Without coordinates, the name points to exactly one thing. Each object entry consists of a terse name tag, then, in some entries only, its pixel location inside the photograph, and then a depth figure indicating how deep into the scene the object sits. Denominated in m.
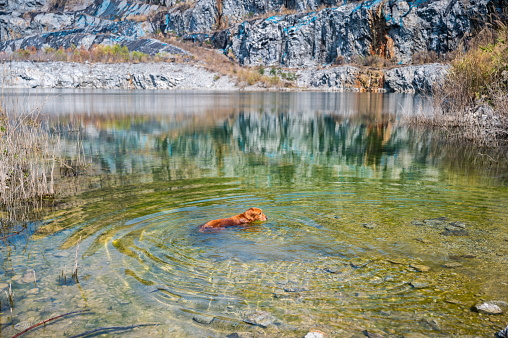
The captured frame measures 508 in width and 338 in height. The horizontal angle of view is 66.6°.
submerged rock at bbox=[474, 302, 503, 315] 3.64
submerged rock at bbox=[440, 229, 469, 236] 5.80
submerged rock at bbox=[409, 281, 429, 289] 4.20
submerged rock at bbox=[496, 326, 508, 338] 3.18
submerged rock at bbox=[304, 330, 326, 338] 3.34
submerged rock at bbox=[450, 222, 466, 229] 6.17
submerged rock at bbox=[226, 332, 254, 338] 3.40
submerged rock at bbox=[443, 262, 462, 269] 4.70
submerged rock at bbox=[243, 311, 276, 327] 3.59
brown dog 6.05
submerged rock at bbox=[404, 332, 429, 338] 3.36
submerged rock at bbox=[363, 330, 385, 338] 3.35
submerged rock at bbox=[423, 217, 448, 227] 6.26
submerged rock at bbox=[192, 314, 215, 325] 3.62
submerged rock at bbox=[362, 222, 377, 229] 6.14
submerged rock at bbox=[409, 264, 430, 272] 4.60
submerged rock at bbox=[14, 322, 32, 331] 3.51
